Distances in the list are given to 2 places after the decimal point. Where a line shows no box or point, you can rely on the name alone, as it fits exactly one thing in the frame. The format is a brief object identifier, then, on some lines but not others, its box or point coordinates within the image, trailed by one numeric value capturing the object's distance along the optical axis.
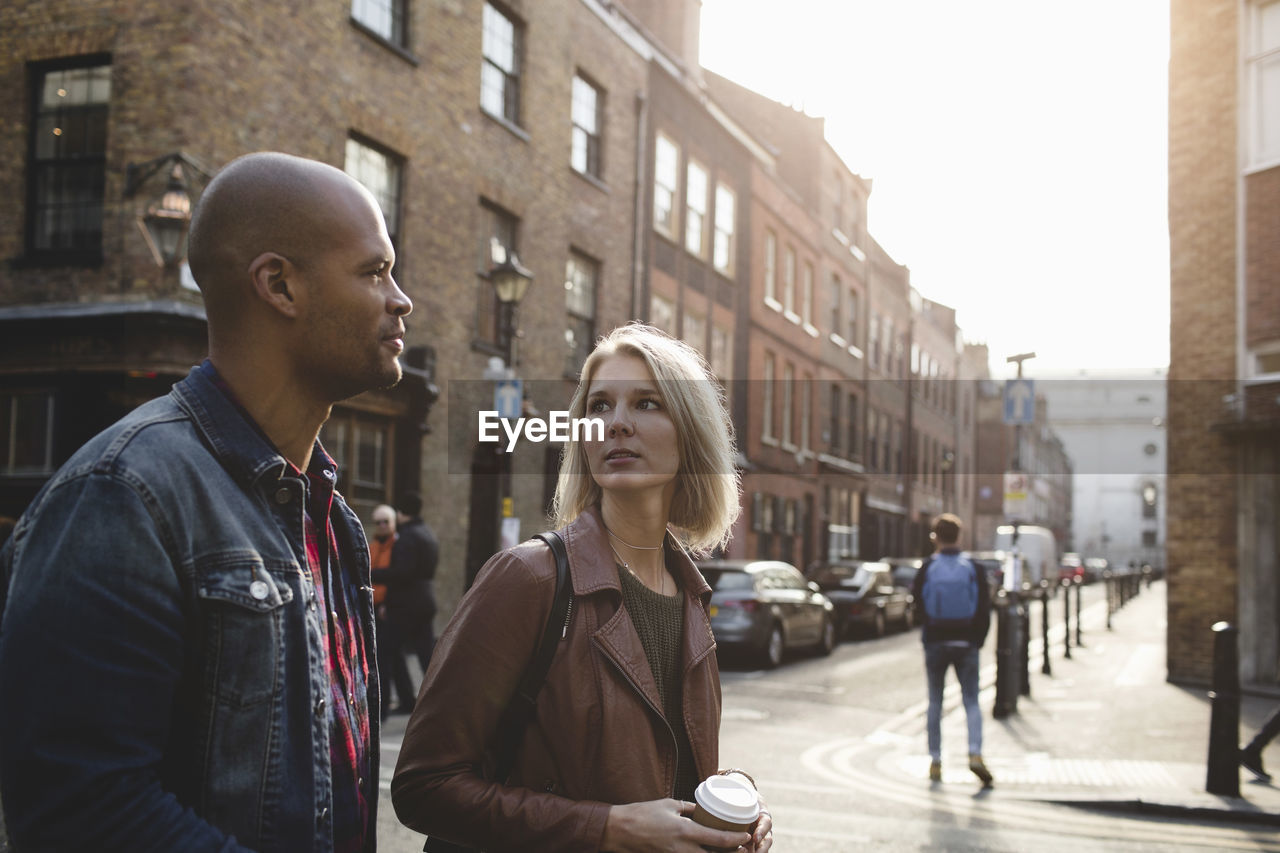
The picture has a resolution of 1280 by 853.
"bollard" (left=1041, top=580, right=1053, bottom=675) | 15.18
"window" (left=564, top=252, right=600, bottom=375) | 20.64
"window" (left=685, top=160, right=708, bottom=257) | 26.19
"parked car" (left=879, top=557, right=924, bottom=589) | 27.81
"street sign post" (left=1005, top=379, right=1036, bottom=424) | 15.73
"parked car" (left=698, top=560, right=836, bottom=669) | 16.08
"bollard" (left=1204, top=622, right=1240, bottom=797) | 8.27
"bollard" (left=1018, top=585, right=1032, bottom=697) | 13.55
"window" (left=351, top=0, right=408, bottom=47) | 15.30
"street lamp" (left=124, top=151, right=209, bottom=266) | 11.65
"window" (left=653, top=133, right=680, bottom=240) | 24.36
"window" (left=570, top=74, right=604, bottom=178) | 20.98
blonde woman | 2.27
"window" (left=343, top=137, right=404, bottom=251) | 15.07
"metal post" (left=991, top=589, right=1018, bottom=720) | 12.17
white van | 46.00
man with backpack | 8.95
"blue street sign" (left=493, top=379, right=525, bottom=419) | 12.84
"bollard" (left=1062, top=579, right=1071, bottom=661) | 19.52
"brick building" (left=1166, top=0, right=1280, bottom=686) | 15.15
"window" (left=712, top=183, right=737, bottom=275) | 28.14
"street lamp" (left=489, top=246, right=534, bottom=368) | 13.00
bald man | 1.45
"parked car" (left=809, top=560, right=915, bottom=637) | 22.12
